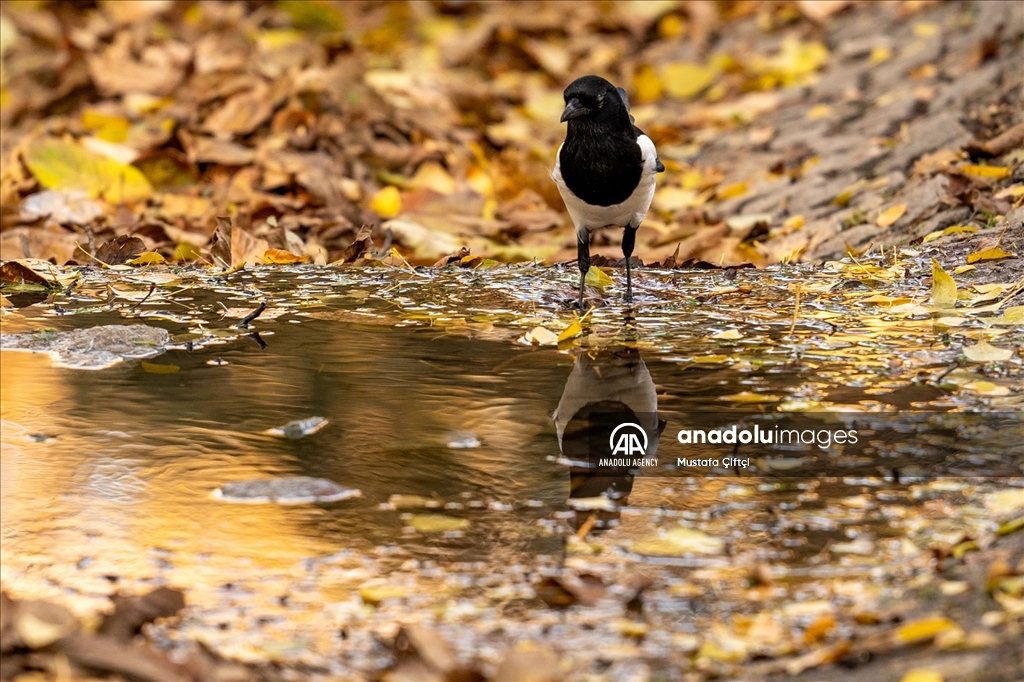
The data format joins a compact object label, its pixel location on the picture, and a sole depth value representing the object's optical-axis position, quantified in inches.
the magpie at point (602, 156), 300.5
